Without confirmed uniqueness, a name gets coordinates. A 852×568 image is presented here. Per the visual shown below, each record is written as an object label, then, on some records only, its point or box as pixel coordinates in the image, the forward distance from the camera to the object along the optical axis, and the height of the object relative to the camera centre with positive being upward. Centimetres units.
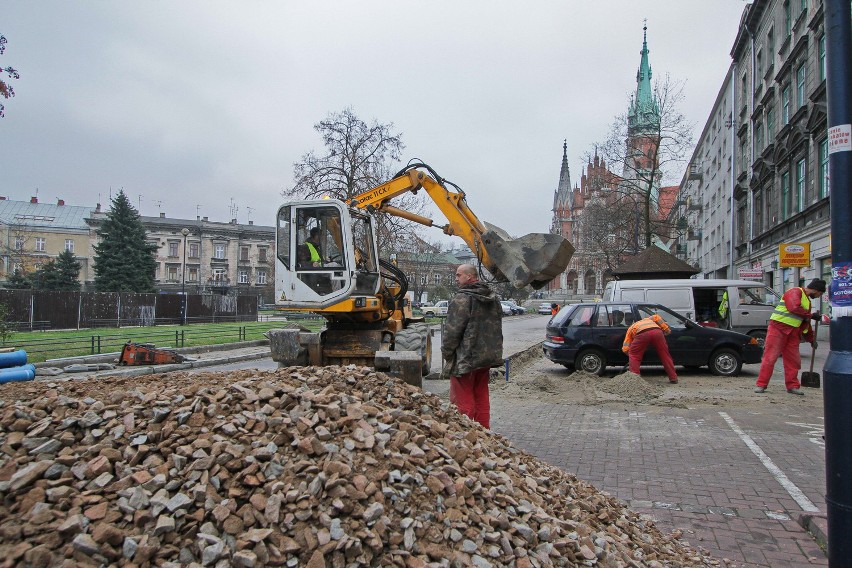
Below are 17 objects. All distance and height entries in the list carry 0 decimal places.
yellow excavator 875 +48
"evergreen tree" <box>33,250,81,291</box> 5041 +219
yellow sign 1836 +164
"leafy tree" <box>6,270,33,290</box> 4799 +146
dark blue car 1291 -86
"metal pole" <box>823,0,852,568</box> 323 -1
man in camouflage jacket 590 -38
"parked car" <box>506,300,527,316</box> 6256 -71
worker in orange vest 1138 -72
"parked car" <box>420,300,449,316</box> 4672 -60
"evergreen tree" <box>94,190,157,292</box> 5094 +411
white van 1667 +21
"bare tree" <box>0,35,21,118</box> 1213 +443
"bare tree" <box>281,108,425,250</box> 3209 +757
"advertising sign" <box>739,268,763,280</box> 2223 +124
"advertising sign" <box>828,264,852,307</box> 322 +11
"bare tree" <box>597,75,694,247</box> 3369 +893
